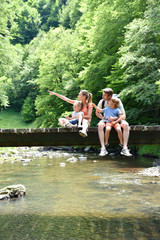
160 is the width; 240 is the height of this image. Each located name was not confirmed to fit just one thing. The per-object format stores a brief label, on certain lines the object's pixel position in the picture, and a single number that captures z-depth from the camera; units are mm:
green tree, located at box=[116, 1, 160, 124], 19781
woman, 8766
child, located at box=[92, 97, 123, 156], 7736
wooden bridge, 8375
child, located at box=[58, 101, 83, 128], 8258
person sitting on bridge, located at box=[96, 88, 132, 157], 7648
